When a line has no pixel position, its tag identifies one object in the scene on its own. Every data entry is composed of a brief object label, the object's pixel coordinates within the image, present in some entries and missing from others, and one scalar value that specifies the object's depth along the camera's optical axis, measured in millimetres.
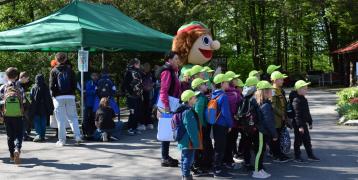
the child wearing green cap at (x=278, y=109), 8398
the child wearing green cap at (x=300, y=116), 8367
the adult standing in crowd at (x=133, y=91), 12188
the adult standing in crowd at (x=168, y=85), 7914
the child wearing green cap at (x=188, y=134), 6965
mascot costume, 10086
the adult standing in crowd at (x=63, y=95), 10156
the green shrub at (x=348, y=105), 13561
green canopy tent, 10586
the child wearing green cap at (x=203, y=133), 7413
